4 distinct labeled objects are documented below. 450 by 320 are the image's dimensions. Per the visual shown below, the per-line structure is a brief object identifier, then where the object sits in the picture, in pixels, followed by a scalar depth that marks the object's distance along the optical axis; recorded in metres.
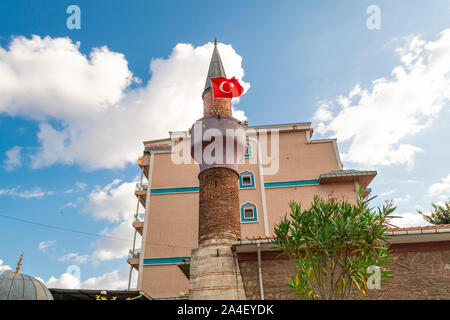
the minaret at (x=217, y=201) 10.35
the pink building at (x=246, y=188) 20.91
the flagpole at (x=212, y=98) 14.37
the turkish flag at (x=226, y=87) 14.42
